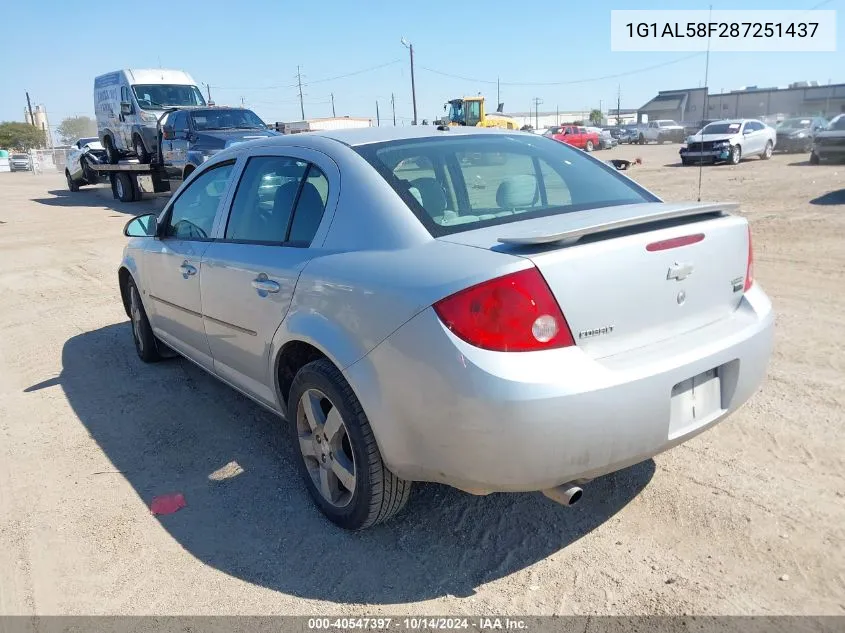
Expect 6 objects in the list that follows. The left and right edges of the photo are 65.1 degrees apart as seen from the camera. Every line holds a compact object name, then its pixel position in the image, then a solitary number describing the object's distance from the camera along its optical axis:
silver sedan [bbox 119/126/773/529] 2.23
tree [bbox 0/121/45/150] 82.06
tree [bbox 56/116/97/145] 129.62
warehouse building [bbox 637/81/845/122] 61.91
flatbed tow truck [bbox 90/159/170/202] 17.56
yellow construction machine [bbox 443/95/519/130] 38.09
